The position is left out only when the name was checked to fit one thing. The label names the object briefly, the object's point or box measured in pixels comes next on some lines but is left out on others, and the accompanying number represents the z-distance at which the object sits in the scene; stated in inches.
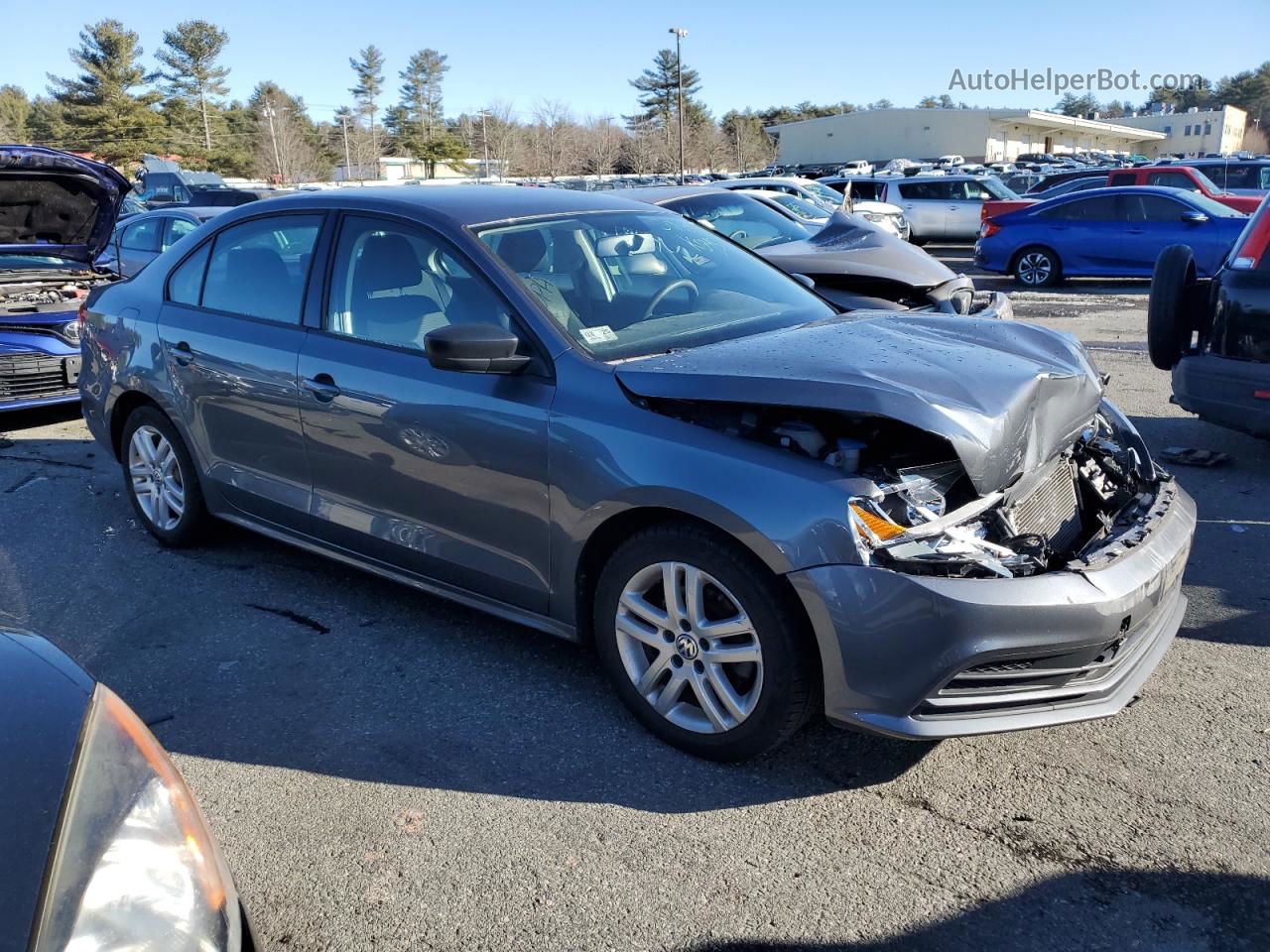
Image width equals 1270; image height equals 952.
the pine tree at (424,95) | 3550.7
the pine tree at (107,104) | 2600.9
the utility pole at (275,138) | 2576.3
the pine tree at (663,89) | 3508.9
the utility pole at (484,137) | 2455.1
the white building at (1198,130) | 3563.0
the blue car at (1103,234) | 550.0
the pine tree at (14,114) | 2864.2
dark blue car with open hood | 294.4
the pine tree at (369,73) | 3705.7
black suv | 217.9
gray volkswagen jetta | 109.8
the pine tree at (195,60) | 2967.5
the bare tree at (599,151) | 2536.9
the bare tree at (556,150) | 2524.6
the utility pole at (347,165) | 2723.9
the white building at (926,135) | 2888.8
